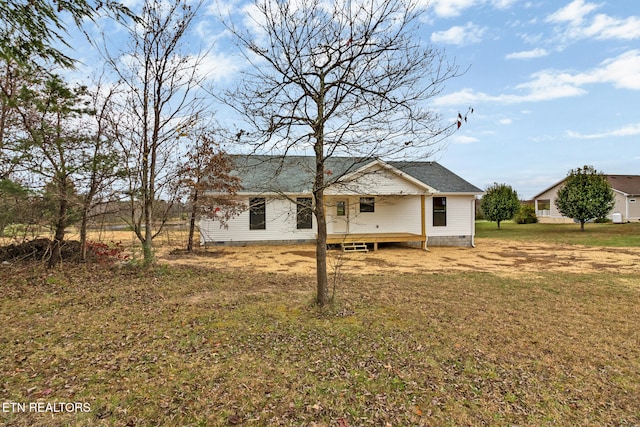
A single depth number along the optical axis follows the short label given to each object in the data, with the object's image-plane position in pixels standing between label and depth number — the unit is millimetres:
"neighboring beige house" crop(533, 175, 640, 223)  30062
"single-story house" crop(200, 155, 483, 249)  14211
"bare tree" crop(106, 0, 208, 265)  7777
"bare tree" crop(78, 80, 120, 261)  7609
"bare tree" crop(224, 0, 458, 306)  4309
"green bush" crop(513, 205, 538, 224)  32344
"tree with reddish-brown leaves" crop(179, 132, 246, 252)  11156
